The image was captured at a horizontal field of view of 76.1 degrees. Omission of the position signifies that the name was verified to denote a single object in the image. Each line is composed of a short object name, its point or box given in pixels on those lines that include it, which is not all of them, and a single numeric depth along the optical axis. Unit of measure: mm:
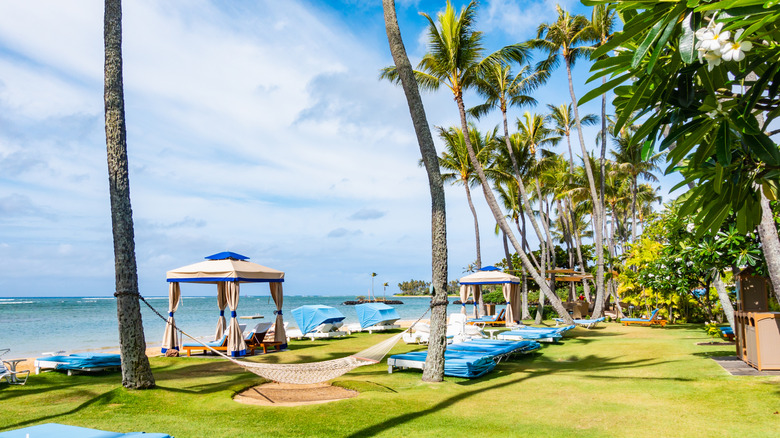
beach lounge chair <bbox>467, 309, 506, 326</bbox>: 17656
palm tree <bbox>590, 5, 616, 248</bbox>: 18344
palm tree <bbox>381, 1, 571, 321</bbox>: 12570
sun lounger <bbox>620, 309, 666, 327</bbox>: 16359
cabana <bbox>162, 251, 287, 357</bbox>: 11305
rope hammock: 6375
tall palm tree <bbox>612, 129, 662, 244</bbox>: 24077
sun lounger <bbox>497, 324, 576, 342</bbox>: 11828
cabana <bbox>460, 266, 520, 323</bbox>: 17453
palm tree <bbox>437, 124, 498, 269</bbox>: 21781
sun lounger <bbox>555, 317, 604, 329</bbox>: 15375
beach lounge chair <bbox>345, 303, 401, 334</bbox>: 18016
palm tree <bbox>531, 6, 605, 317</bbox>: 19406
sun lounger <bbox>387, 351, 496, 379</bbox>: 7691
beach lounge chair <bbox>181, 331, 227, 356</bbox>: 11227
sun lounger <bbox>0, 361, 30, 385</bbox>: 7260
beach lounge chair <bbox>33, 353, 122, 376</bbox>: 8531
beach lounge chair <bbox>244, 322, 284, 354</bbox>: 12352
